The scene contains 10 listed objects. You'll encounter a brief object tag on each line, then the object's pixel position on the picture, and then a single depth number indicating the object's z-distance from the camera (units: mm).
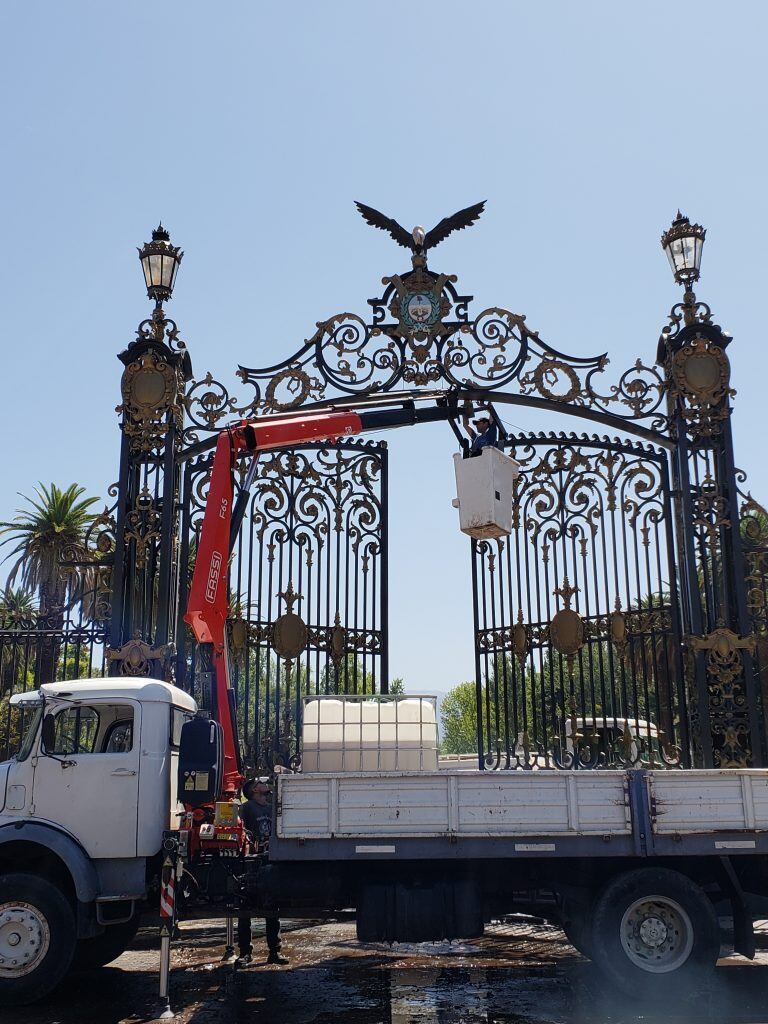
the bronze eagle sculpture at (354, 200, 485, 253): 13945
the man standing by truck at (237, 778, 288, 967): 10047
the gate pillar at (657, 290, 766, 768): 12609
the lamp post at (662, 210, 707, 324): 13844
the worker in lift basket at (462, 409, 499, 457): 12562
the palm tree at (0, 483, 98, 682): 26281
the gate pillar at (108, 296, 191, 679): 13008
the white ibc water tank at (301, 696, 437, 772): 10156
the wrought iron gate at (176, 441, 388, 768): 13195
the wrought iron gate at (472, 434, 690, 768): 12852
